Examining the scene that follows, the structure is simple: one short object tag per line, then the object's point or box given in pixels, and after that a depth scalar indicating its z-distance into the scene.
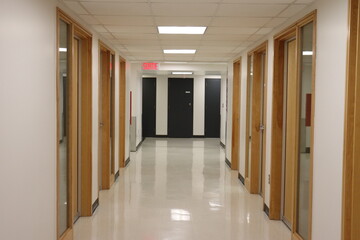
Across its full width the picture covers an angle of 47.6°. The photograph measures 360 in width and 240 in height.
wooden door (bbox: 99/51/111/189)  7.94
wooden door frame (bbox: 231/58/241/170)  10.18
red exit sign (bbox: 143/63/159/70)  13.53
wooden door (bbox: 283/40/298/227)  5.73
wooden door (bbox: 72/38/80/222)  5.81
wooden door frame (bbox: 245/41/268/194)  7.79
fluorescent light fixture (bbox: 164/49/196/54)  9.20
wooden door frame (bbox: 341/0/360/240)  3.39
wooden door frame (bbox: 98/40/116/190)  7.90
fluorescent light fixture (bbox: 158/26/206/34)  6.29
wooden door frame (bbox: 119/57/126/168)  10.09
